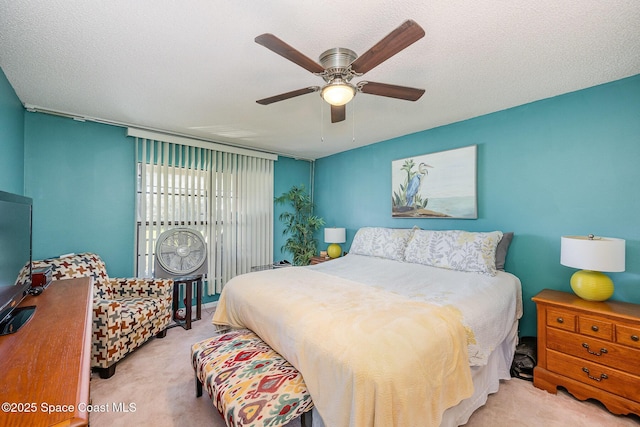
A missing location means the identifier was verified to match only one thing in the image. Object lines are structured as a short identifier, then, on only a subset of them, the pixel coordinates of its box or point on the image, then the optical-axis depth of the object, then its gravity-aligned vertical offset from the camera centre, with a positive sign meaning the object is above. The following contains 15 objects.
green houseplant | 4.52 -0.14
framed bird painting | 3.01 +0.38
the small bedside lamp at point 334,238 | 4.18 -0.34
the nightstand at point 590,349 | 1.77 -0.94
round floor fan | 3.11 -0.45
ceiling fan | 1.26 +0.84
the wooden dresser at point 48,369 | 0.67 -0.50
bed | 1.17 -0.62
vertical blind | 3.44 +0.19
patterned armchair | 2.20 -0.88
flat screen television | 1.23 -0.23
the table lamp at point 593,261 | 1.89 -0.32
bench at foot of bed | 1.26 -0.88
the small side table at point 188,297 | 3.13 -0.99
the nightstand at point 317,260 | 4.10 -0.67
